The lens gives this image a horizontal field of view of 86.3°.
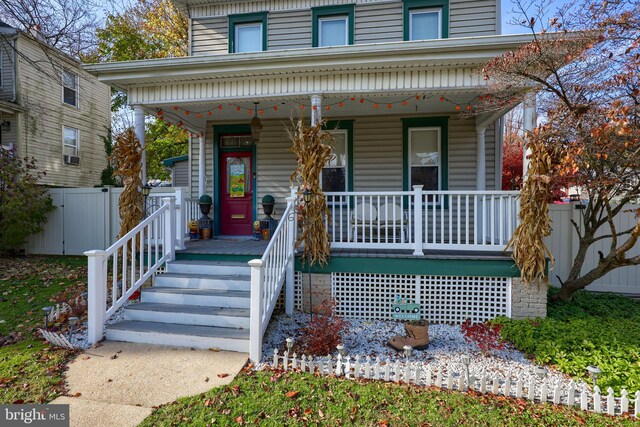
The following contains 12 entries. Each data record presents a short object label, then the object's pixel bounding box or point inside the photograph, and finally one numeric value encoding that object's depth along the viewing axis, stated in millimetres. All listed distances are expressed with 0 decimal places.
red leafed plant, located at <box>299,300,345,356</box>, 3830
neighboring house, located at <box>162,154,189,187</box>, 11506
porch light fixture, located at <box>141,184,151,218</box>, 5625
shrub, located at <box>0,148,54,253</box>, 7652
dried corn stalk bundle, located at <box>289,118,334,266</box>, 4941
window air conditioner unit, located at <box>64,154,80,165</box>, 13188
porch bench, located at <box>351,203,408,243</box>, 6570
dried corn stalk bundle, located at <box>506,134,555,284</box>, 4336
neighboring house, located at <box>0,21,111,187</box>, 11516
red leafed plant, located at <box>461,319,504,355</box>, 4137
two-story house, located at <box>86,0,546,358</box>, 4980
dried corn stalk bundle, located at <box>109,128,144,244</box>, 5500
